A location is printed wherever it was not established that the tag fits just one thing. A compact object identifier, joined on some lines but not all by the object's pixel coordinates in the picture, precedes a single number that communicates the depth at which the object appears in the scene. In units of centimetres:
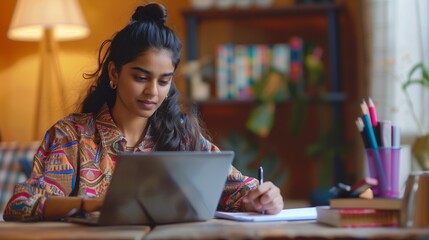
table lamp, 609
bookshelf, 596
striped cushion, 554
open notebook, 273
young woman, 298
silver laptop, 251
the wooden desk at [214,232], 235
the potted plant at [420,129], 490
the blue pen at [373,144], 258
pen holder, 258
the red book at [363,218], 251
